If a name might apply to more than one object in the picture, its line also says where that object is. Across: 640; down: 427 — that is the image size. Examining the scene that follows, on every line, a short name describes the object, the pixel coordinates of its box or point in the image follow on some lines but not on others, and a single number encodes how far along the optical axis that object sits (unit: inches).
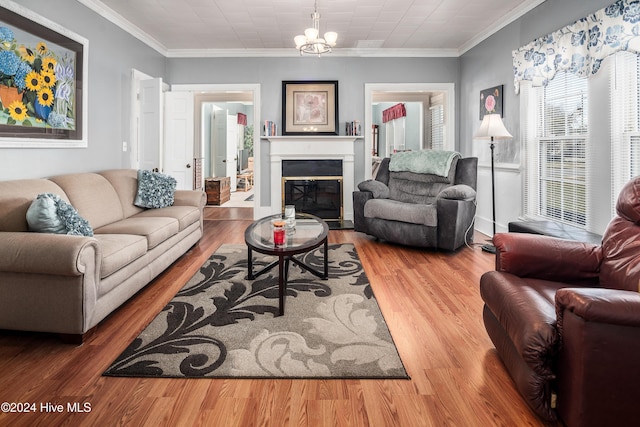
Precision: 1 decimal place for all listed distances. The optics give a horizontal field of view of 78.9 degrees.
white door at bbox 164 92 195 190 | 235.3
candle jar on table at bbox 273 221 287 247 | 106.9
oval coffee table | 101.7
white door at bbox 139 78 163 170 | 193.5
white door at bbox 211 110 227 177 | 408.2
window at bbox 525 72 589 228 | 137.2
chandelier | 147.3
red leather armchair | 51.0
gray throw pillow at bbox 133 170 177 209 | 162.4
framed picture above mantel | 241.0
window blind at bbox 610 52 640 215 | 113.4
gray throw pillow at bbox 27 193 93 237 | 91.3
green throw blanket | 184.1
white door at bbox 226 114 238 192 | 420.5
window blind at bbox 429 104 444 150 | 293.3
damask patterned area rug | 75.3
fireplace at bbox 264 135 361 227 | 238.4
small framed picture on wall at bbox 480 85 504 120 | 189.9
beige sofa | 81.2
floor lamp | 164.1
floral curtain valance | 109.2
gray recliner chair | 161.0
